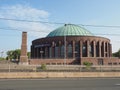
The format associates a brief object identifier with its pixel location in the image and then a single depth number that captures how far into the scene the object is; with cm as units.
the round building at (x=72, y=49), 9614
